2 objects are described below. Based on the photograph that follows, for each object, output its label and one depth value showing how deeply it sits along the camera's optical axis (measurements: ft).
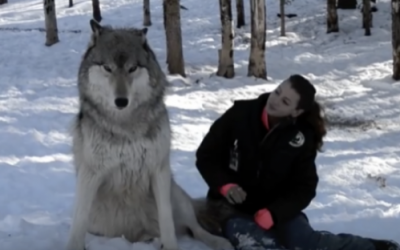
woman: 16.79
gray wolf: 15.66
